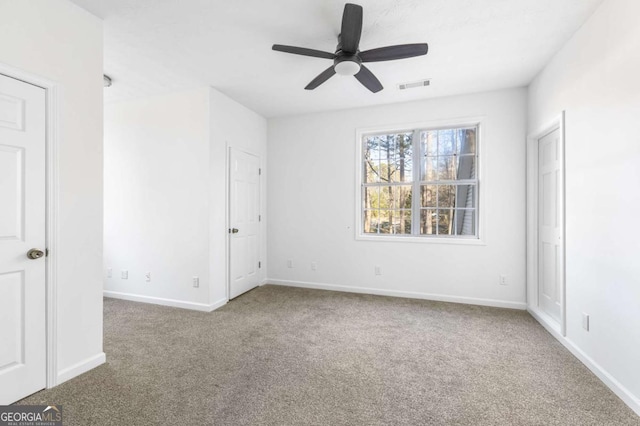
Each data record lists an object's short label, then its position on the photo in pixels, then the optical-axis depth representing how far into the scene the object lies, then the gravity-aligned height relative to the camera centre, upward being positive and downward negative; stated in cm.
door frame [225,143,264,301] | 384 -8
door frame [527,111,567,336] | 325 -15
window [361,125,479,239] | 393 +42
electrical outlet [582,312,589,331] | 230 -87
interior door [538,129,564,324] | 291 -15
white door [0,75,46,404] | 176 -16
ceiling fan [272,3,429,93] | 208 +126
